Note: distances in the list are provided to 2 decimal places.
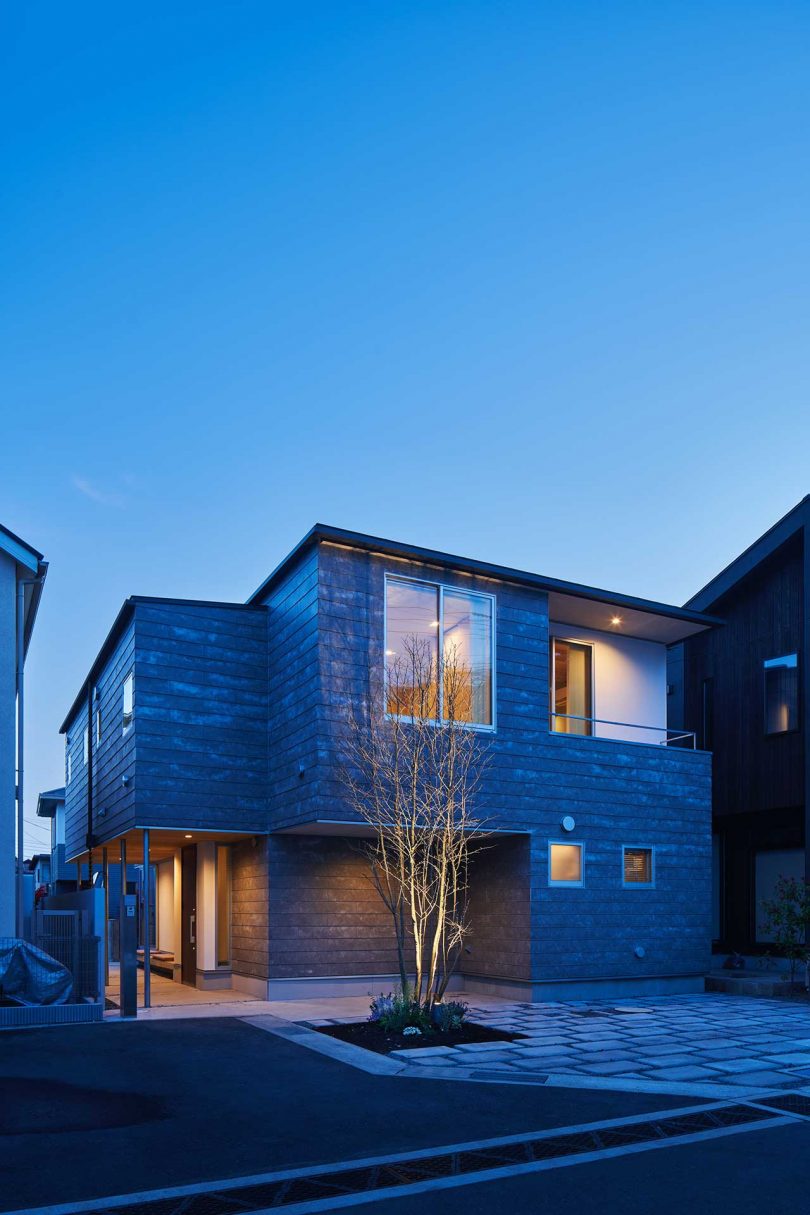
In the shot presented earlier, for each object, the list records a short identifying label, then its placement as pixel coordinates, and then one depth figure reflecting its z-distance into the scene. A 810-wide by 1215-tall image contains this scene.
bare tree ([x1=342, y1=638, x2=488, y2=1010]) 12.86
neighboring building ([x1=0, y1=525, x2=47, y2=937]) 14.77
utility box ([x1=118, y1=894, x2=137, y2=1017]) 13.11
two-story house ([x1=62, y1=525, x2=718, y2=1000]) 14.43
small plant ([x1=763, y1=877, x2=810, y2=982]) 16.59
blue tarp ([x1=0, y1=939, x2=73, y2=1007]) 12.40
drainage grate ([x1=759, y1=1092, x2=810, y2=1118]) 7.86
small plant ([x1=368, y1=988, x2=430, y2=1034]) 11.53
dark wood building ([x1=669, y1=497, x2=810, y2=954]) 18.98
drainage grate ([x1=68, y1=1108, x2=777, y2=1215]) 5.69
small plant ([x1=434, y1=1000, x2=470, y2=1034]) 11.57
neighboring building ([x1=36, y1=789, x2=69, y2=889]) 29.11
